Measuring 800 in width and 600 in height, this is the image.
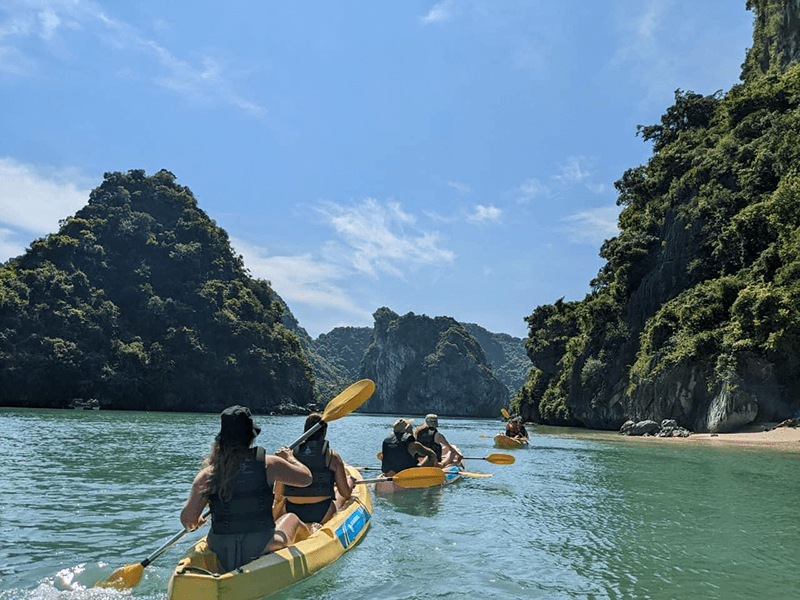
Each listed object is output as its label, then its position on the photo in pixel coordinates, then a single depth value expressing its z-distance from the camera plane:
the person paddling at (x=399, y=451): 10.99
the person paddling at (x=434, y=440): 12.91
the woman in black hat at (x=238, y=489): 4.67
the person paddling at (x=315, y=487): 7.08
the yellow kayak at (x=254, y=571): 4.65
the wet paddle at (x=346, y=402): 7.05
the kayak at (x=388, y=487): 11.20
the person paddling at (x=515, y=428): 24.31
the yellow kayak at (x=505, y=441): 22.77
